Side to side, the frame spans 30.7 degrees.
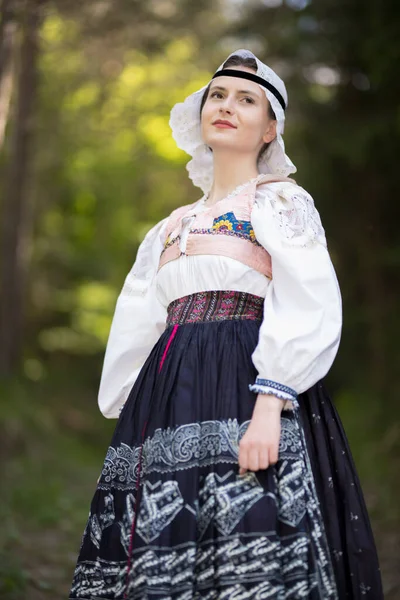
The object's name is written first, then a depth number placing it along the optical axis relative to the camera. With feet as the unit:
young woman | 5.92
